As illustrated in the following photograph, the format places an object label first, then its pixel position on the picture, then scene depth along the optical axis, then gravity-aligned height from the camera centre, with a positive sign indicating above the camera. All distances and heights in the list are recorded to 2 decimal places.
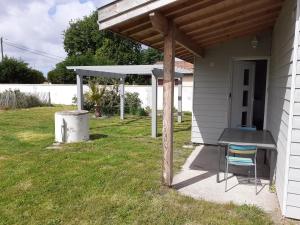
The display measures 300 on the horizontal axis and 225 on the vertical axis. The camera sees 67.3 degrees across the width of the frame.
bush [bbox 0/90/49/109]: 12.86 -0.29
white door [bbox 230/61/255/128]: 5.58 +0.11
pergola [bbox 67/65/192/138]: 6.70 +0.83
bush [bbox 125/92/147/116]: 11.40 -0.45
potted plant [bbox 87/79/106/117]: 10.38 +0.04
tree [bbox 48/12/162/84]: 23.36 +5.44
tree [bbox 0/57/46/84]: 19.82 +2.09
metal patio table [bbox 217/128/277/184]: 3.30 -0.66
